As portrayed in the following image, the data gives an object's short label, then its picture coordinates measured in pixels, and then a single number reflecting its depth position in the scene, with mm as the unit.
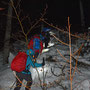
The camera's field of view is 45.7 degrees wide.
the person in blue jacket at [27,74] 2893
